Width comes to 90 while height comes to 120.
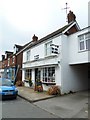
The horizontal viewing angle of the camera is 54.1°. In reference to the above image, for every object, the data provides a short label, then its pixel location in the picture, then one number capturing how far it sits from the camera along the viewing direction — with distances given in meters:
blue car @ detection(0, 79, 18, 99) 6.47
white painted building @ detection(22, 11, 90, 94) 7.71
